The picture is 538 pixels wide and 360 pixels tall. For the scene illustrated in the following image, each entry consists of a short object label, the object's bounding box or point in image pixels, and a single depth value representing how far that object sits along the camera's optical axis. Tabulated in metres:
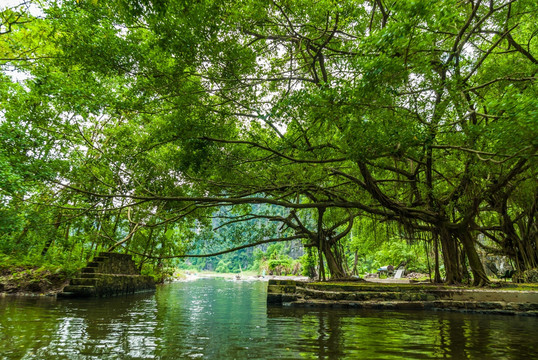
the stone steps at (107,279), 11.37
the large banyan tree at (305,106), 6.29
